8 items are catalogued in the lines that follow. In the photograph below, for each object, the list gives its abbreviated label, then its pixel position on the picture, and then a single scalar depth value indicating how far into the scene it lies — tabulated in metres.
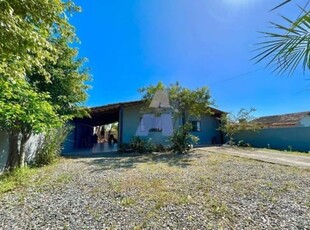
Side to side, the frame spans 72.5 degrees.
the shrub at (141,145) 12.94
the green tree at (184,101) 12.38
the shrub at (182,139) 12.34
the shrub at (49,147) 8.38
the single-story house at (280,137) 14.09
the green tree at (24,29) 2.20
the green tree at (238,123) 16.77
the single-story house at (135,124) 14.53
